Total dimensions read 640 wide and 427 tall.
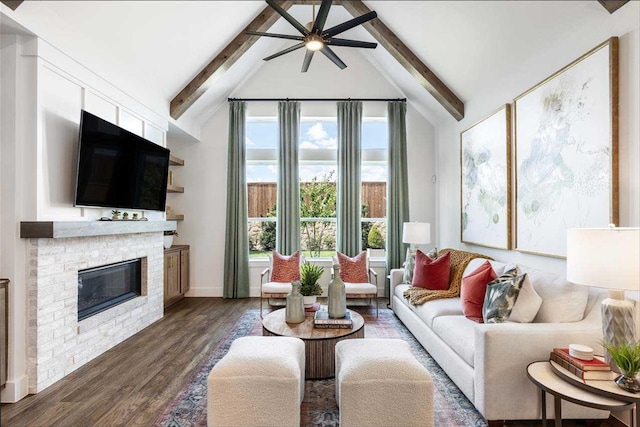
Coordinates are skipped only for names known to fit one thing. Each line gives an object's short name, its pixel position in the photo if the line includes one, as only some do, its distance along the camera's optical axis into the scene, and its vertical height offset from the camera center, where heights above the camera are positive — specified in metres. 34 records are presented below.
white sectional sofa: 2.06 -0.85
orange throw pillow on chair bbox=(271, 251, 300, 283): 4.99 -0.80
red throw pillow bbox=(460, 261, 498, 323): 2.87 -0.66
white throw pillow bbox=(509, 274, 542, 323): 2.38 -0.65
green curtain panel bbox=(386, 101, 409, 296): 5.60 +0.52
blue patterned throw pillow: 2.42 -0.61
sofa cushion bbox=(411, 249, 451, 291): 3.92 -0.69
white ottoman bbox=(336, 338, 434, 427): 1.88 -1.02
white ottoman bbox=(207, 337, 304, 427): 1.90 -1.03
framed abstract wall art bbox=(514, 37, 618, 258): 2.25 +0.49
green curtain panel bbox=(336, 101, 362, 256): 5.59 +0.64
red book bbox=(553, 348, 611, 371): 1.77 -0.80
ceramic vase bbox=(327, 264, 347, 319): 2.96 -0.73
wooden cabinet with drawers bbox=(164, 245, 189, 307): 4.85 -0.88
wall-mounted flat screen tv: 2.94 +0.50
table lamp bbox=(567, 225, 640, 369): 1.69 -0.27
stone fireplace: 2.54 -0.73
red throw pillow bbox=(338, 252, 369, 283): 5.04 -0.81
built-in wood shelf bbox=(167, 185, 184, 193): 5.26 +0.44
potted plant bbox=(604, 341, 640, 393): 1.63 -0.74
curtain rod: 5.70 +2.00
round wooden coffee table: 2.68 -1.05
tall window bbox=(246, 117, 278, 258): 5.81 +0.45
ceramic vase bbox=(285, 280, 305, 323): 2.96 -0.81
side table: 1.60 -0.90
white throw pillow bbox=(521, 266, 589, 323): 2.31 -0.61
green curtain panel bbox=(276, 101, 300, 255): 5.57 +0.59
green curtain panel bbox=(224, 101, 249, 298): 5.55 -0.32
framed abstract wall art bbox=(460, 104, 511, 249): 3.50 +0.41
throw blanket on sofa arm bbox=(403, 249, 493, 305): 3.60 -0.83
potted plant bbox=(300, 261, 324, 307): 3.31 -0.71
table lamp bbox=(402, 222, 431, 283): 4.55 -0.28
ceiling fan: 2.84 +1.67
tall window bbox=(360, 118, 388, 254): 5.81 +0.55
